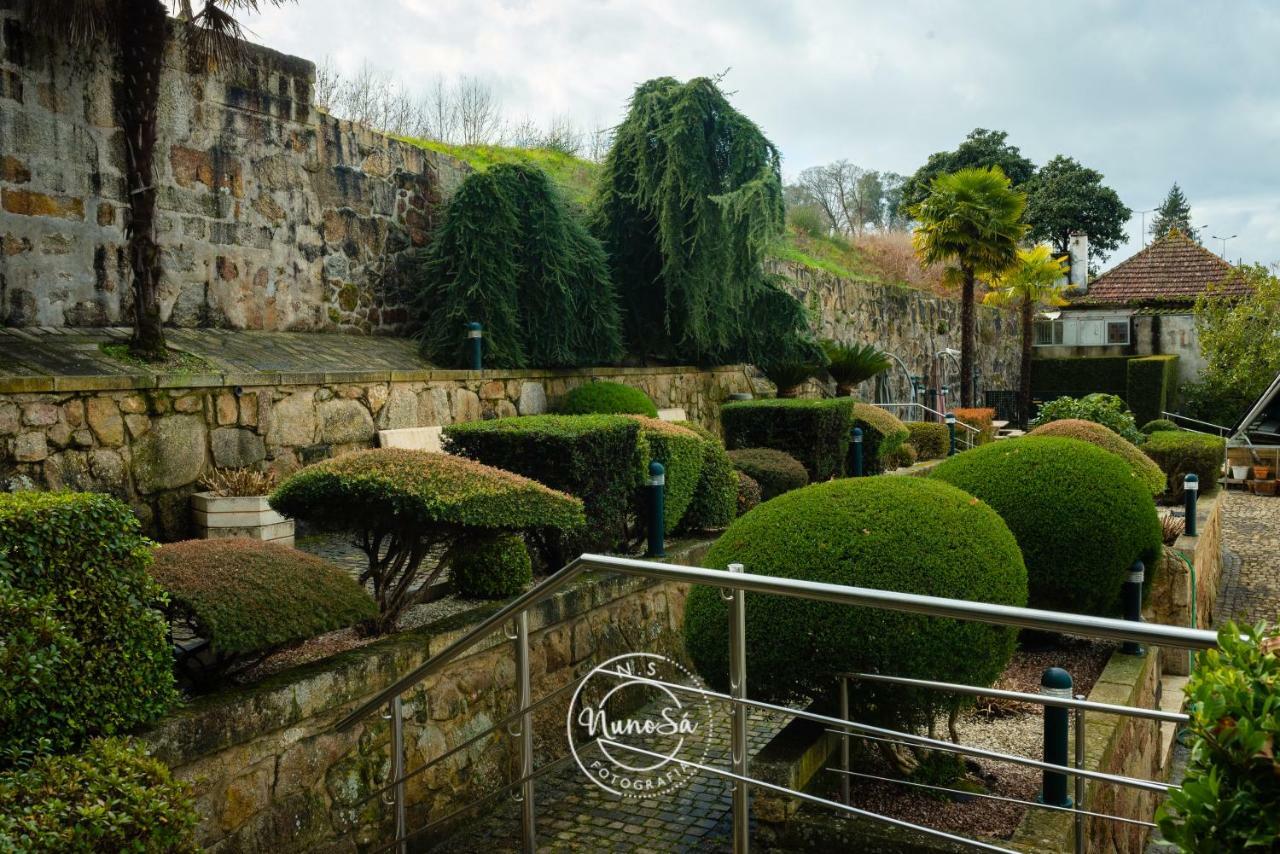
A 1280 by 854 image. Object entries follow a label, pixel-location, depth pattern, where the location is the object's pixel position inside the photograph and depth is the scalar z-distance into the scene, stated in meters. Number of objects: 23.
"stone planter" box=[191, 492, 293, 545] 6.05
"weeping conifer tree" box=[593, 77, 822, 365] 11.23
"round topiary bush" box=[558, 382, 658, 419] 9.62
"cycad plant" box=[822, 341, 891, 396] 14.69
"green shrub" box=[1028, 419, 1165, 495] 9.96
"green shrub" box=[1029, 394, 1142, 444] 14.97
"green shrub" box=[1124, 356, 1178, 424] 26.53
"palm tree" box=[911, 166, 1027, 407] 20.64
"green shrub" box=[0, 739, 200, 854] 2.32
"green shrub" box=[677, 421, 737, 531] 7.52
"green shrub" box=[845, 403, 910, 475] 12.34
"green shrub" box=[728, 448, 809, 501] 9.09
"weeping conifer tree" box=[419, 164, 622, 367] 8.98
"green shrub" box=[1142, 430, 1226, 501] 14.55
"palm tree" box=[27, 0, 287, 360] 6.11
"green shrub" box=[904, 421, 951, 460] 15.82
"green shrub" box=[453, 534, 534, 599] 5.18
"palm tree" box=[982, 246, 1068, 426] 25.31
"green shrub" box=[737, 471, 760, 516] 8.39
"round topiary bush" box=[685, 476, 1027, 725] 3.88
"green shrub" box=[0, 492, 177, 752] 2.69
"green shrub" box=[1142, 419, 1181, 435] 20.03
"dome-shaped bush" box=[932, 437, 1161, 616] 6.30
